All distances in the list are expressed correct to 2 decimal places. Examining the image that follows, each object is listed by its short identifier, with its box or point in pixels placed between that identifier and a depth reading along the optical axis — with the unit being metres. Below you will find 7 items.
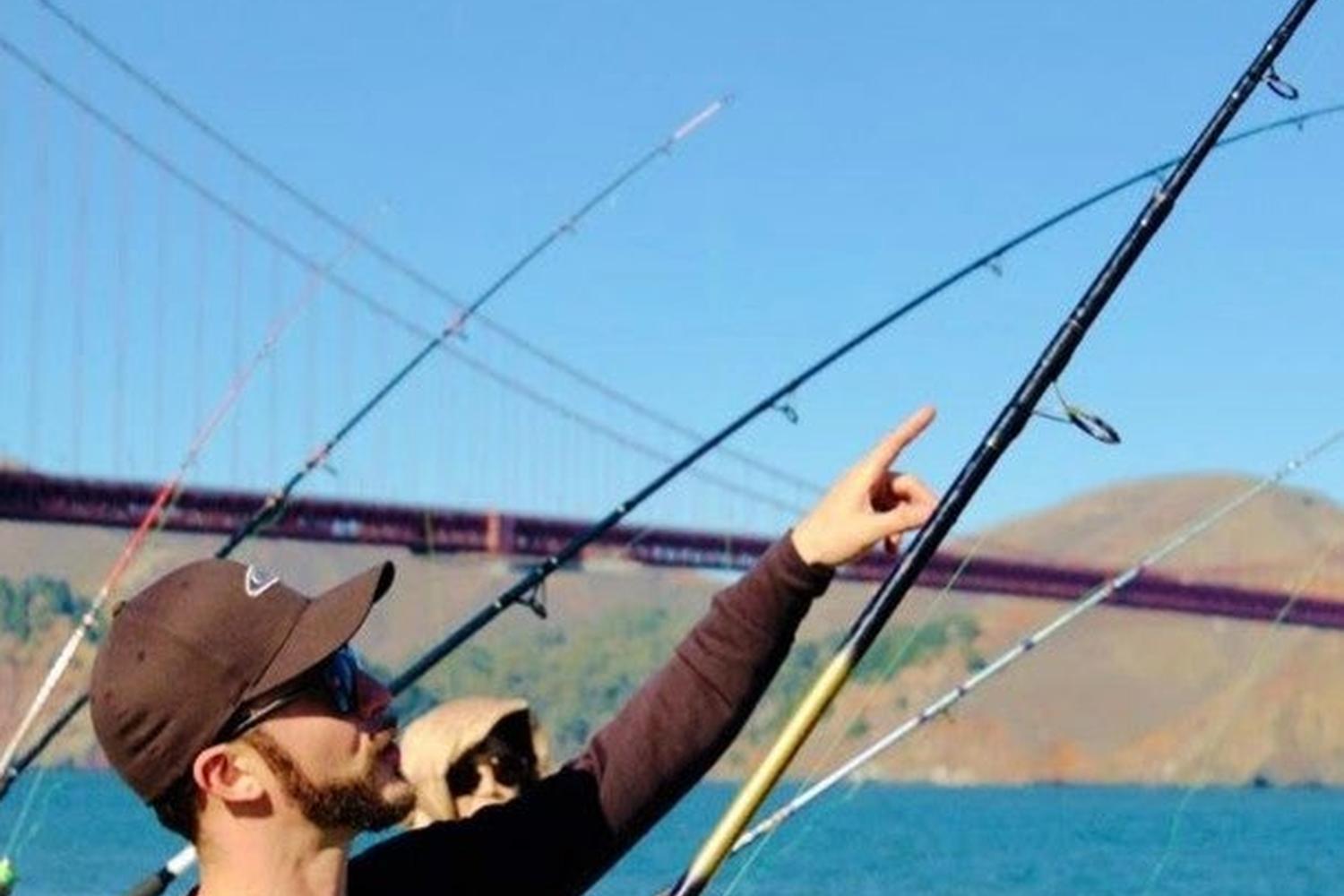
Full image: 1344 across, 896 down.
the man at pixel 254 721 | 3.06
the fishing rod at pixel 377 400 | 10.97
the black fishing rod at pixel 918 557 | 3.27
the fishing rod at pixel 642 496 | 7.83
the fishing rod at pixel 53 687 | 9.20
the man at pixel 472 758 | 5.60
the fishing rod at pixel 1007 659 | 6.76
